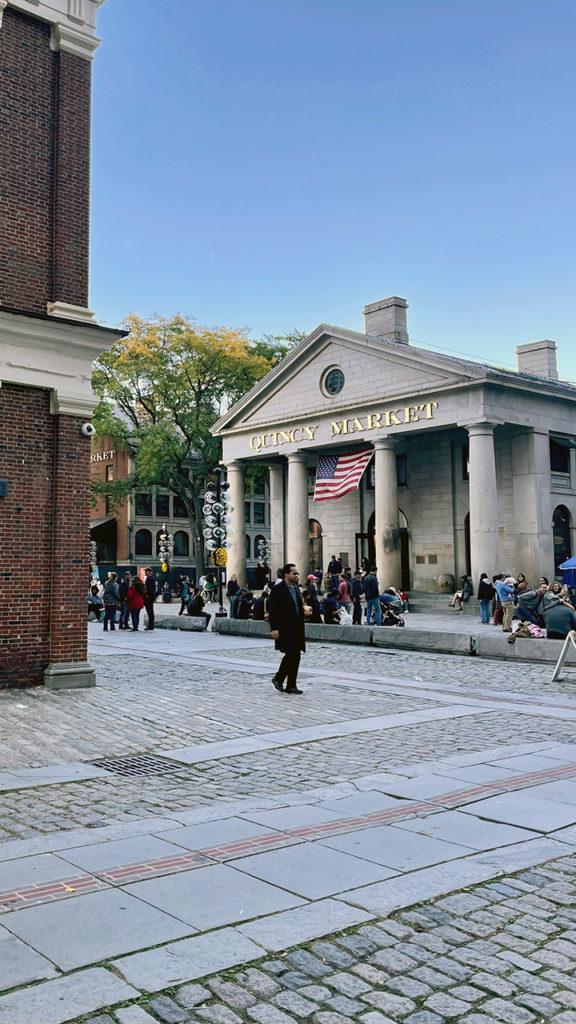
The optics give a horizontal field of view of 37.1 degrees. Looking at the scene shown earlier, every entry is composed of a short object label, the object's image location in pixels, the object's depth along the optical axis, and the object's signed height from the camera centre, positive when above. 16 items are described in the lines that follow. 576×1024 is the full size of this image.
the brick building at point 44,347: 12.54 +3.52
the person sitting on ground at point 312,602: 24.45 -0.70
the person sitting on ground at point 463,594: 33.38 -0.77
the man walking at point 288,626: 12.38 -0.69
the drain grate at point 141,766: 7.73 -1.72
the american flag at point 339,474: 35.31 +4.31
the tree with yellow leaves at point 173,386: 48.88 +11.27
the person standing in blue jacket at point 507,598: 23.77 -0.69
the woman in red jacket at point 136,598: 25.58 -0.52
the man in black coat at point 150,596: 25.86 -0.48
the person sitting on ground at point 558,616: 16.25 -0.83
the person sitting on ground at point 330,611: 24.05 -0.98
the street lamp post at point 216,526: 27.70 +1.76
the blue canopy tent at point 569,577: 31.19 -0.17
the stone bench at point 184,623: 25.73 -1.34
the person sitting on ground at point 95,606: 31.20 -0.90
